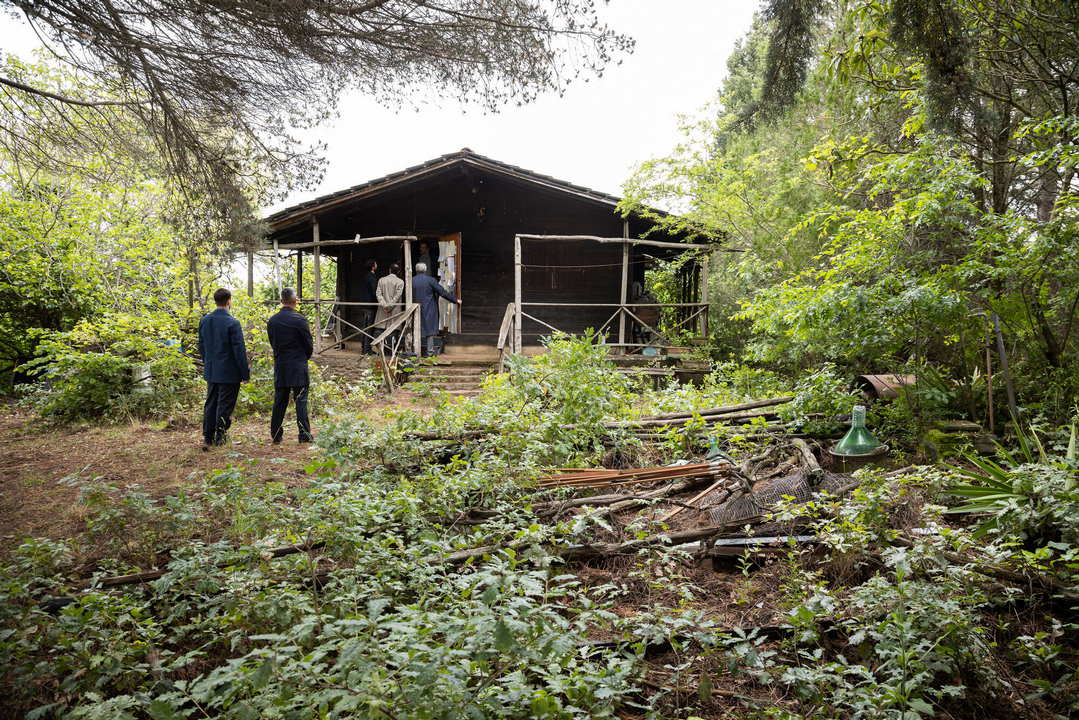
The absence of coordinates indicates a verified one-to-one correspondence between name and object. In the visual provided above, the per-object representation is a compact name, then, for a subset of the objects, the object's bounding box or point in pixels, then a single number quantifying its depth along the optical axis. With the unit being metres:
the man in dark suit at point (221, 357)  6.02
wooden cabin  12.77
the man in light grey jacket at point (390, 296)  11.11
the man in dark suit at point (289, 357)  6.25
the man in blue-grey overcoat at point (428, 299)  10.48
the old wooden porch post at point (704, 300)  12.82
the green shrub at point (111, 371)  7.59
